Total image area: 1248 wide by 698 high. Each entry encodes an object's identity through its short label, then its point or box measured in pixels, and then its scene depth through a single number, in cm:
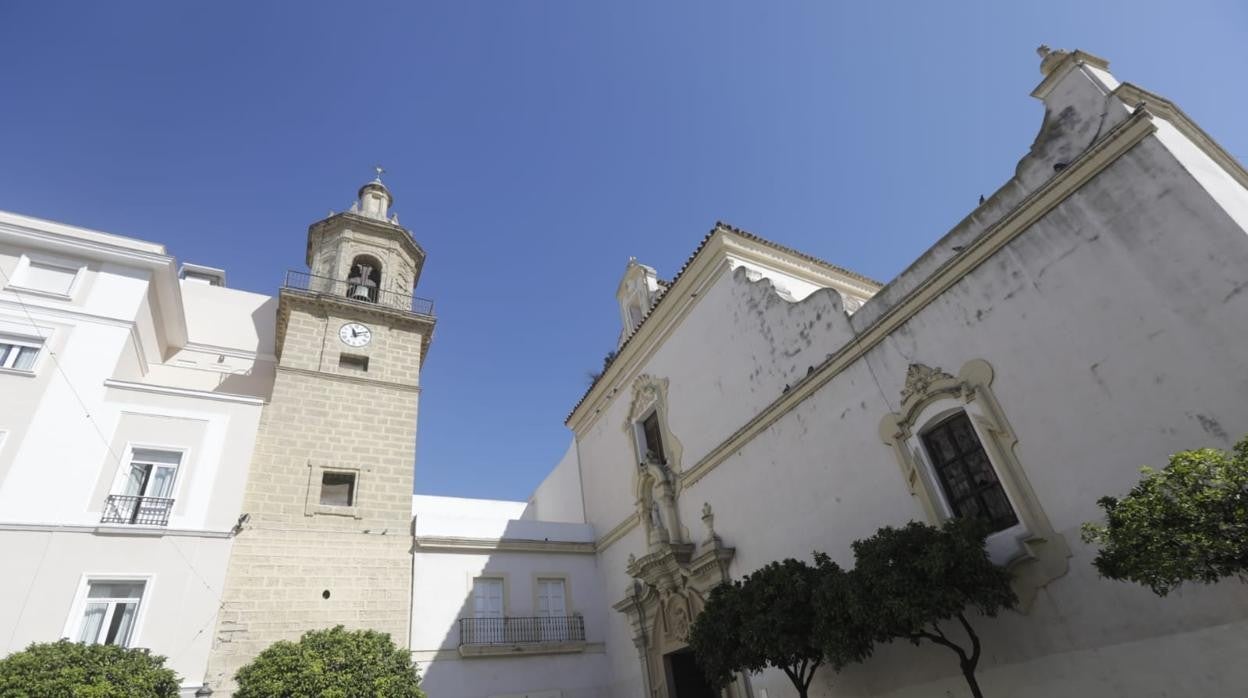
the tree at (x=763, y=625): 763
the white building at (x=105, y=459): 980
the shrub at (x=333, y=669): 973
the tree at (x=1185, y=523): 410
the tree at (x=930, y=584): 607
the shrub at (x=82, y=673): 777
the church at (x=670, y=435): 608
